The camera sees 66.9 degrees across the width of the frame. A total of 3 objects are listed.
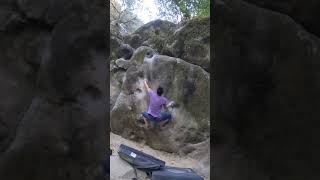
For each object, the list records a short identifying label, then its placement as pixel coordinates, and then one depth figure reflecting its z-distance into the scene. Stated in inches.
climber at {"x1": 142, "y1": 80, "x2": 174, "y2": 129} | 215.8
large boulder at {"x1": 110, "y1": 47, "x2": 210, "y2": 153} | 233.4
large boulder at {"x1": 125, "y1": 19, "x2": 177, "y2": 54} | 325.3
